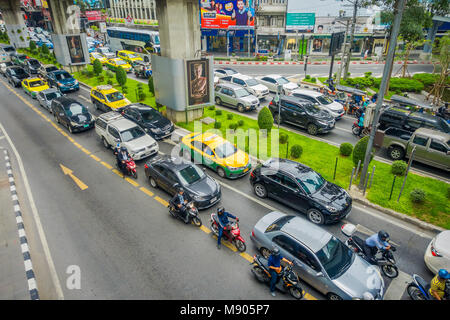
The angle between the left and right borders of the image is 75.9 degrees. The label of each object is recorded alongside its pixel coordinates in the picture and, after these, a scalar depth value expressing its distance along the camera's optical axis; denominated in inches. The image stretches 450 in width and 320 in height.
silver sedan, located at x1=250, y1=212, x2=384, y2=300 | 312.8
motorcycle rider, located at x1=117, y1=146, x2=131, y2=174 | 562.3
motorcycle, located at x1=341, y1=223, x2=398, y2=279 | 355.6
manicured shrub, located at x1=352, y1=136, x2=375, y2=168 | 540.5
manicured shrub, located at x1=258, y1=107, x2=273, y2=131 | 708.0
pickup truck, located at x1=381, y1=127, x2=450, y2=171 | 575.8
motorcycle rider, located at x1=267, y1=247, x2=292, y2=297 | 311.9
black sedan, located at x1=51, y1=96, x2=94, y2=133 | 765.3
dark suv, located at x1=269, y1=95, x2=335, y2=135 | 755.4
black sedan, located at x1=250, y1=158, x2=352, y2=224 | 433.1
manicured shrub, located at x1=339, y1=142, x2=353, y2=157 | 634.8
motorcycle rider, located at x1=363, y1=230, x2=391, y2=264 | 351.3
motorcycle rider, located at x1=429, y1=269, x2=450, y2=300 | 294.4
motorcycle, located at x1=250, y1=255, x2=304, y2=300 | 322.0
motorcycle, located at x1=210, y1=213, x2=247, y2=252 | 390.1
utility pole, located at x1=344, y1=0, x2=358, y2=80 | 1023.1
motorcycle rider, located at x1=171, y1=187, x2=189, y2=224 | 438.6
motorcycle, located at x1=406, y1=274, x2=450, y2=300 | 311.9
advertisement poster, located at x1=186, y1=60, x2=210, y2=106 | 774.5
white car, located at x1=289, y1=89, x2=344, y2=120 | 851.6
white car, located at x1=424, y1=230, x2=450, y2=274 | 345.4
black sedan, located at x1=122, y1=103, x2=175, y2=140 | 716.0
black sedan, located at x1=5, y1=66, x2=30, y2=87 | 1214.6
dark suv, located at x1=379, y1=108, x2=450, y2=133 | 665.0
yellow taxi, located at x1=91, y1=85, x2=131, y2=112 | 866.1
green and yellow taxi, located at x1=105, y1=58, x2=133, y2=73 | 1449.3
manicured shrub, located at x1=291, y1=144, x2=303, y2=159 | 616.7
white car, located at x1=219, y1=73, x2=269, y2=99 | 1024.9
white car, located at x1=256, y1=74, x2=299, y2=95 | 1067.9
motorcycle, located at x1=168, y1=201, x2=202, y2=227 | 438.0
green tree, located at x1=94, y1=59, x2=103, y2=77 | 1237.7
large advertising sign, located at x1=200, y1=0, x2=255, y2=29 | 1889.8
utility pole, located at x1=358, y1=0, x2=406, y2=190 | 414.3
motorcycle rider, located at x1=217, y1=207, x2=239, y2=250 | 388.5
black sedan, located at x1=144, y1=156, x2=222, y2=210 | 472.7
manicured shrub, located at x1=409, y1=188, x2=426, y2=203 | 472.1
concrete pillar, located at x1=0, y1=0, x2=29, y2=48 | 1877.5
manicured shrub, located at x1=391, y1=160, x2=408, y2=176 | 552.7
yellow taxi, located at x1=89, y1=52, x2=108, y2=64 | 1620.3
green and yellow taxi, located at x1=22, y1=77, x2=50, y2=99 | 1029.6
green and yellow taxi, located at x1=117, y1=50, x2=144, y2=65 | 1508.4
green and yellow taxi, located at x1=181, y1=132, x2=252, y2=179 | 562.6
